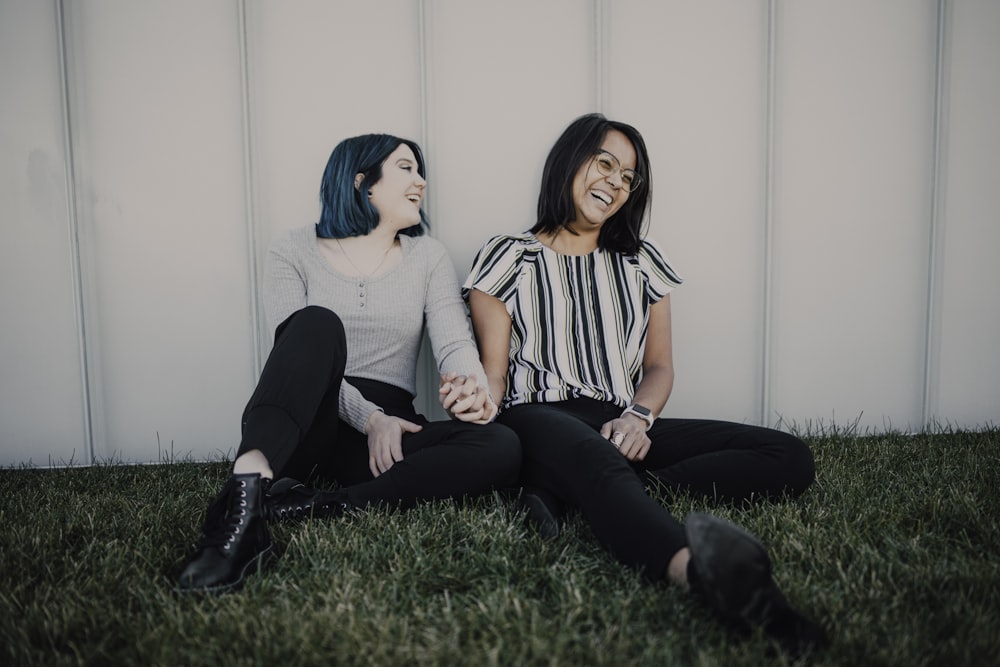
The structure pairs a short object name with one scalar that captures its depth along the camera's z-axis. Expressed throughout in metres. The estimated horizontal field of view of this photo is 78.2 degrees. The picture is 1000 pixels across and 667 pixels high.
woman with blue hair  1.26
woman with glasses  1.37
